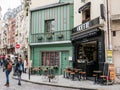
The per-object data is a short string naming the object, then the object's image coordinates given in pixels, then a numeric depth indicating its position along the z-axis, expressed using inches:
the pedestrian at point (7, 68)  297.4
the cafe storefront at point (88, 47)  325.4
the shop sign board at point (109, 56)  269.7
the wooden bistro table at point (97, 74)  312.4
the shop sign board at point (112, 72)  307.9
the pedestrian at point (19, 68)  311.6
